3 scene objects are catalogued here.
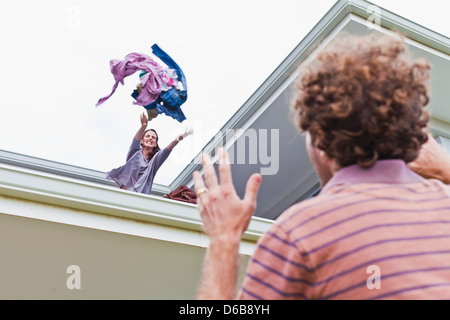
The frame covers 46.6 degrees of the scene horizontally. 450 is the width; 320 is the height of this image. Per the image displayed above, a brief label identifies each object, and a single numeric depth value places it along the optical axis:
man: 0.88
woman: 5.43
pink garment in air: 5.44
